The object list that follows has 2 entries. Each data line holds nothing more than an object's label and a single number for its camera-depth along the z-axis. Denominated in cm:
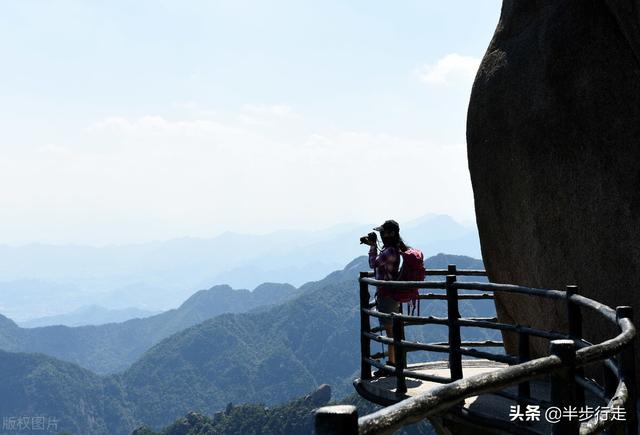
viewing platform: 367
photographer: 1181
